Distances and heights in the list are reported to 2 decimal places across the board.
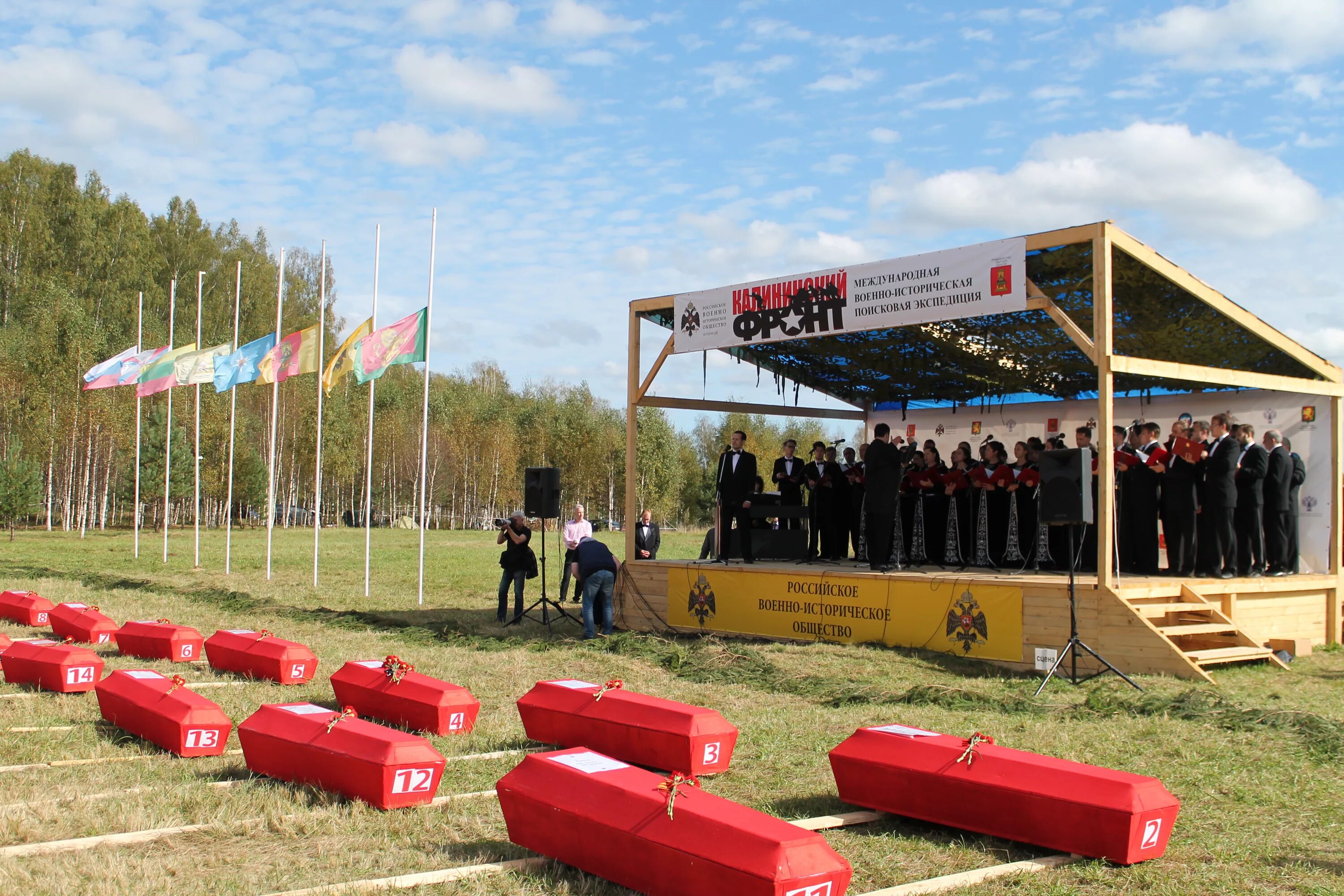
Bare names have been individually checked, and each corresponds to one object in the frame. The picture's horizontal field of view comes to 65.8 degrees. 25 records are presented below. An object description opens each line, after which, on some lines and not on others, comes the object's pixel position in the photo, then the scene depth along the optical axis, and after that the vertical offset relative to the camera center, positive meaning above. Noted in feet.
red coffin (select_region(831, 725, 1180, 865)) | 14.02 -4.25
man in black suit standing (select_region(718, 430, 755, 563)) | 42.06 +0.30
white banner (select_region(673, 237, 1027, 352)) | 32.55 +6.84
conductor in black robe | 38.04 +0.16
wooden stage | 30.76 -3.90
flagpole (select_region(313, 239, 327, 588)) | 52.29 +6.65
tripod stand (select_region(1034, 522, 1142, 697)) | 27.35 -4.03
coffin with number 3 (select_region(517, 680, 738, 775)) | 18.76 -4.47
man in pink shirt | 48.85 -1.98
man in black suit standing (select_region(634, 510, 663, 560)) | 50.06 -2.25
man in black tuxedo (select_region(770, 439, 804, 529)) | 46.21 +0.77
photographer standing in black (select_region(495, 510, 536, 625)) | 44.16 -2.83
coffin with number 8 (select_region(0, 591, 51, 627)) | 40.16 -4.86
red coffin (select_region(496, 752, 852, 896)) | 11.43 -4.09
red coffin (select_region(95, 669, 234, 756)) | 20.11 -4.58
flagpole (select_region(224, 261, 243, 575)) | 55.59 +4.86
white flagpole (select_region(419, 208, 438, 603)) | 46.05 +3.55
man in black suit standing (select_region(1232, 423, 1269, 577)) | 37.29 -0.15
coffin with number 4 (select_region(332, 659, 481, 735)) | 22.36 -4.68
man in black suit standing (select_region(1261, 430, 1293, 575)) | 38.45 -0.09
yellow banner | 33.27 -4.08
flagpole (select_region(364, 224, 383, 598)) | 50.93 +1.02
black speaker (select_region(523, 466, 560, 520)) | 41.55 -0.04
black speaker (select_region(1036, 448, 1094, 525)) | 27.84 +0.28
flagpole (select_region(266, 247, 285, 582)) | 56.29 +4.41
